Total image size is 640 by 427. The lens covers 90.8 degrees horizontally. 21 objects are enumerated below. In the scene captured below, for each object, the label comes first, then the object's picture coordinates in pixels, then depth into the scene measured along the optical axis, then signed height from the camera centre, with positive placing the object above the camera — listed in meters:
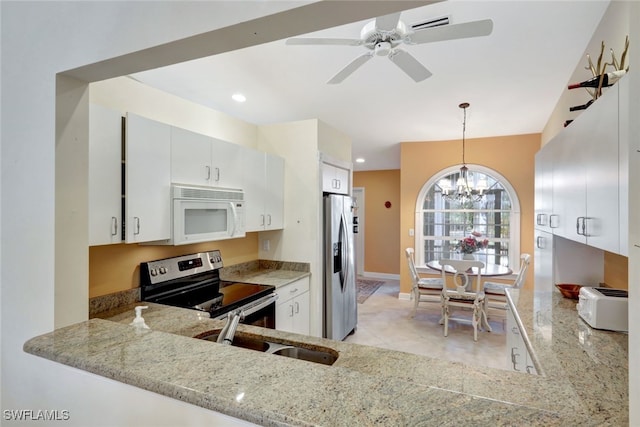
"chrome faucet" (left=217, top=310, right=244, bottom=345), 1.32 -0.50
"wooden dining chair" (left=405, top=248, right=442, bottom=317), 4.33 -1.03
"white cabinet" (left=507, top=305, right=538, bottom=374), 1.72 -0.85
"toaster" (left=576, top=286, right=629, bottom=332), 1.68 -0.52
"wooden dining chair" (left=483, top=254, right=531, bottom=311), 3.94 -1.00
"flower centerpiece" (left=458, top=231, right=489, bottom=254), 4.54 -0.46
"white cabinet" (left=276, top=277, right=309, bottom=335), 2.83 -0.90
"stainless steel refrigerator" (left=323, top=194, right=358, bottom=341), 3.41 -0.62
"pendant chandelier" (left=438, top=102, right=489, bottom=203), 4.36 +0.36
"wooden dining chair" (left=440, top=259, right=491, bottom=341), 3.81 -1.02
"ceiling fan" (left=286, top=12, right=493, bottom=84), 1.74 +1.05
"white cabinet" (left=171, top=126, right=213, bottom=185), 2.21 +0.41
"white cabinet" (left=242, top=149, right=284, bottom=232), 2.94 +0.23
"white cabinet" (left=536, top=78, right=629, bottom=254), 1.18 +0.17
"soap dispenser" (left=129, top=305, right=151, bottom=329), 1.37 -0.48
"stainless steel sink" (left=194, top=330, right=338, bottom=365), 1.34 -0.60
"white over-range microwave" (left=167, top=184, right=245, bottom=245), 2.18 -0.01
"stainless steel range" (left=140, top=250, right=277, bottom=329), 2.32 -0.64
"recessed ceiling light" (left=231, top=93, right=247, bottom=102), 3.38 +1.26
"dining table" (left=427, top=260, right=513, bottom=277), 3.91 -0.74
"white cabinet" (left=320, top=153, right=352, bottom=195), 3.45 +0.46
